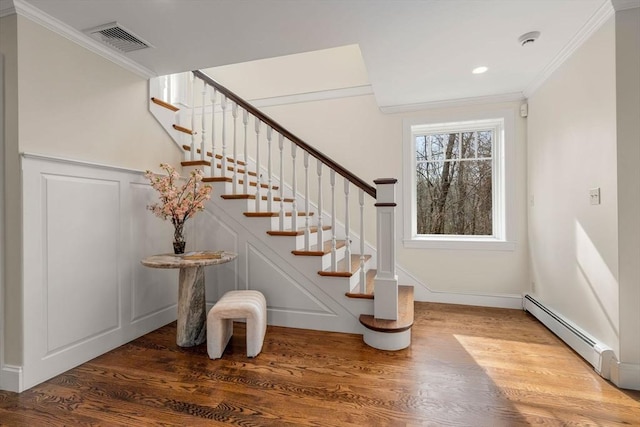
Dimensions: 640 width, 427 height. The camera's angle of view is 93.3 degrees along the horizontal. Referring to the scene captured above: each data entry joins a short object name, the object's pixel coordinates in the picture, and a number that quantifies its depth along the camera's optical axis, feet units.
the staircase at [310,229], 7.94
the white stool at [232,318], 7.19
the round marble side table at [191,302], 7.91
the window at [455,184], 11.56
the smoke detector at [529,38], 7.20
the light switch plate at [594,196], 6.80
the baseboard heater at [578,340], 6.31
